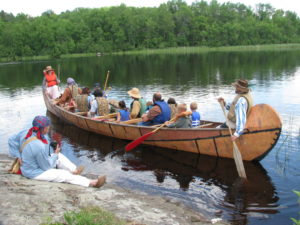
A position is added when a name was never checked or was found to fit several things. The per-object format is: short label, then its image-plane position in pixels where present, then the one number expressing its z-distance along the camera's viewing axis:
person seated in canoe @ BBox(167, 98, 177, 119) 11.10
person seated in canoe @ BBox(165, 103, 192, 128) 9.55
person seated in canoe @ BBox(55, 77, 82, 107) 15.33
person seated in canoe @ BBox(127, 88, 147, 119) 11.46
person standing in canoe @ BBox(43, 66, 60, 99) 17.11
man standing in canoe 8.09
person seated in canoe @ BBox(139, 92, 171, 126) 10.46
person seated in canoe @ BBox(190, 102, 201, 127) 10.23
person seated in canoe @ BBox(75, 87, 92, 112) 13.76
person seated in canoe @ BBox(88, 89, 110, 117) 12.84
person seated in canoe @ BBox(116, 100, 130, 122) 11.71
